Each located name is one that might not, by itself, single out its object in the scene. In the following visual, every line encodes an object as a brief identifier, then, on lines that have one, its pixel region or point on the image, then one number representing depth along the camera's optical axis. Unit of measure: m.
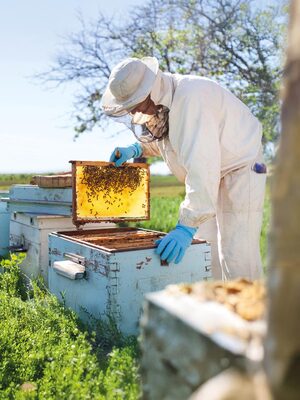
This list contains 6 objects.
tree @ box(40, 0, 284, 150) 10.68
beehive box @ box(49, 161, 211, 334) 2.80
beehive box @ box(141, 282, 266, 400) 0.98
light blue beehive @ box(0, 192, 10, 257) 5.21
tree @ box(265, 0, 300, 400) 0.84
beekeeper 2.97
